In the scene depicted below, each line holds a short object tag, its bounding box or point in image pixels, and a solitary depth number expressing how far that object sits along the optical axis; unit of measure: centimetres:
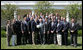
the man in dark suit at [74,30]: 764
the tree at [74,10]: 1342
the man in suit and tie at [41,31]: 785
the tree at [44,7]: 1309
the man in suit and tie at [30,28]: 789
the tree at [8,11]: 1308
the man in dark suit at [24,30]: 787
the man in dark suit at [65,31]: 777
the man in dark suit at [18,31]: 789
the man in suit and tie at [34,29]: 785
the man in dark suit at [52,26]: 790
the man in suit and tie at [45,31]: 784
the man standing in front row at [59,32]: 777
